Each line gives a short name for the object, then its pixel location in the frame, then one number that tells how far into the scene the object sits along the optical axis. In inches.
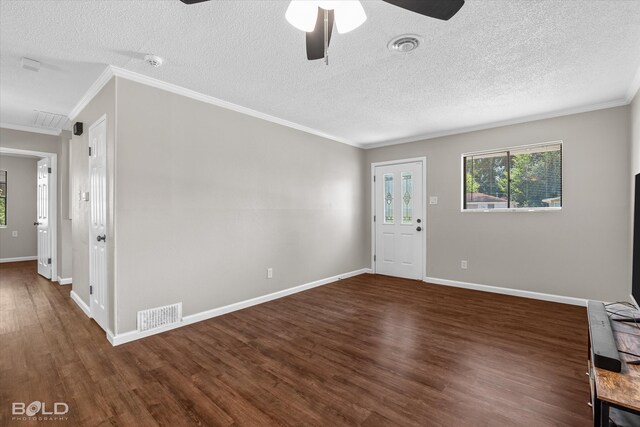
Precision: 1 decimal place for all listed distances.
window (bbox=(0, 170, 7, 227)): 263.9
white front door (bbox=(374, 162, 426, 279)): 205.3
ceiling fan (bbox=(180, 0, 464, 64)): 52.6
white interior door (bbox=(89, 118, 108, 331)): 114.5
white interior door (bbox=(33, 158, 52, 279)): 197.9
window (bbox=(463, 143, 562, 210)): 158.6
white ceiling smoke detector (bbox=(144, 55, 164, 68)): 97.7
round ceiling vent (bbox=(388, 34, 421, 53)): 86.5
